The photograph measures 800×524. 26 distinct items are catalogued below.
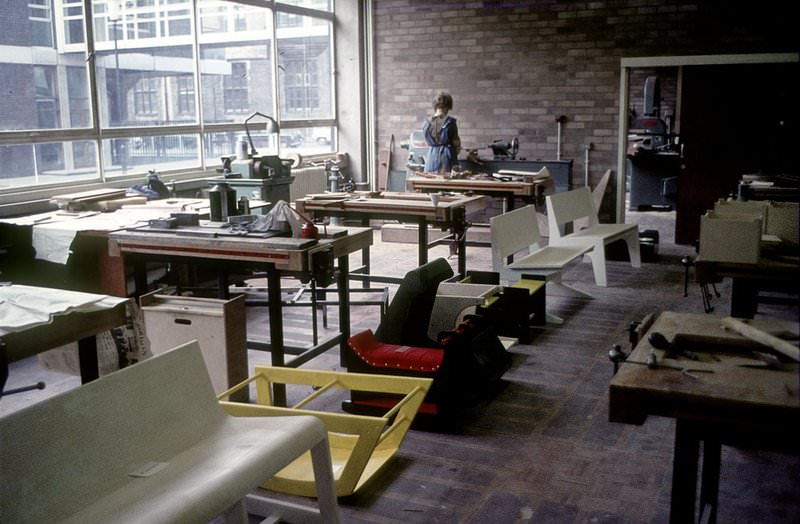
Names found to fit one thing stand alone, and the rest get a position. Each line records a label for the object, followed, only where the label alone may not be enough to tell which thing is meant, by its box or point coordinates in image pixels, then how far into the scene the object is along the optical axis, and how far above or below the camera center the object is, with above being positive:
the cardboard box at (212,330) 3.99 -0.98
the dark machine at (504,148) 9.02 -0.20
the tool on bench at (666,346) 2.15 -0.58
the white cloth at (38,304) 2.86 -0.63
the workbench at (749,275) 3.24 -0.61
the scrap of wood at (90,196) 5.88 -0.45
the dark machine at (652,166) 11.75 -0.54
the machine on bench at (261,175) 6.61 -0.35
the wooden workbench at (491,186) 7.46 -0.52
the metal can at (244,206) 4.76 -0.43
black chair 3.88 -1.10
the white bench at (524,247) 5.72 -0.95
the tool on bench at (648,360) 2.01 -0.59
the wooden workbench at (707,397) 1.79 -0.60
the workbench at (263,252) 3.97 -0.61
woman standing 8.20 -0.07
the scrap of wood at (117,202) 5.77 -0.50
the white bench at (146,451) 2.04 -0.91
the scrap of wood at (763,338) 1.94 -0.54
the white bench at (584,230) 6.77 -0.88
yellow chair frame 2.97 -1.15
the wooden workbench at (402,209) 5.83 -0.57
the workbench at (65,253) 4.98 -0.74
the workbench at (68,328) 2.79 -0.69
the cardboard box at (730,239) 3.31 -0.46
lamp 6.80 +0.05
